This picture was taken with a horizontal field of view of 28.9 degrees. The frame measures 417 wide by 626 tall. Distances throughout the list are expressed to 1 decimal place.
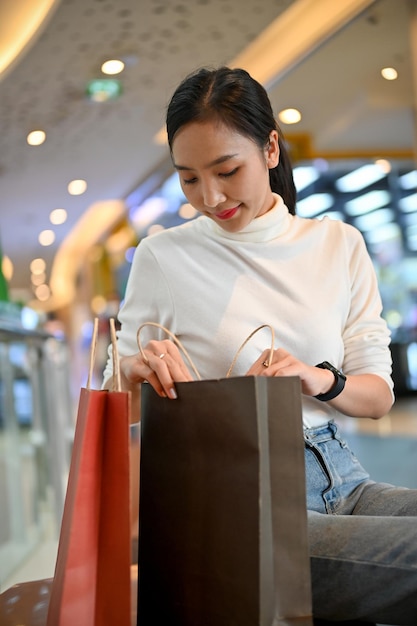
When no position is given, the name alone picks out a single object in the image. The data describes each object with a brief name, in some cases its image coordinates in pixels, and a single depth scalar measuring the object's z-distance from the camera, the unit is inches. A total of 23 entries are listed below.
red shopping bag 39.4
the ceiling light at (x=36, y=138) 187.1
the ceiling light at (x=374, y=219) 309.7
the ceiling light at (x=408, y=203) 281.9
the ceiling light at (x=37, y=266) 327.7
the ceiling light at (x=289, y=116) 178.1
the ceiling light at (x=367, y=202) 298.4
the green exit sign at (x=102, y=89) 166.6
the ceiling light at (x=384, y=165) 255.5
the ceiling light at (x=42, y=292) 431.0
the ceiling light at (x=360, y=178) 276.2
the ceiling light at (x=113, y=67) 164.1
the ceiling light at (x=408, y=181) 257.9
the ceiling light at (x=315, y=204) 235.2
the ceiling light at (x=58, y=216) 251.5
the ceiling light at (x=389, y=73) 182.7
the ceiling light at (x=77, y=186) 221.6
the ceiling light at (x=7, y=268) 233.3
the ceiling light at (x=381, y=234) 315.0
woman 44.9
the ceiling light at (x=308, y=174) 233.8
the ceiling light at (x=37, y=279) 366.9
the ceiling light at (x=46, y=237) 277.6
